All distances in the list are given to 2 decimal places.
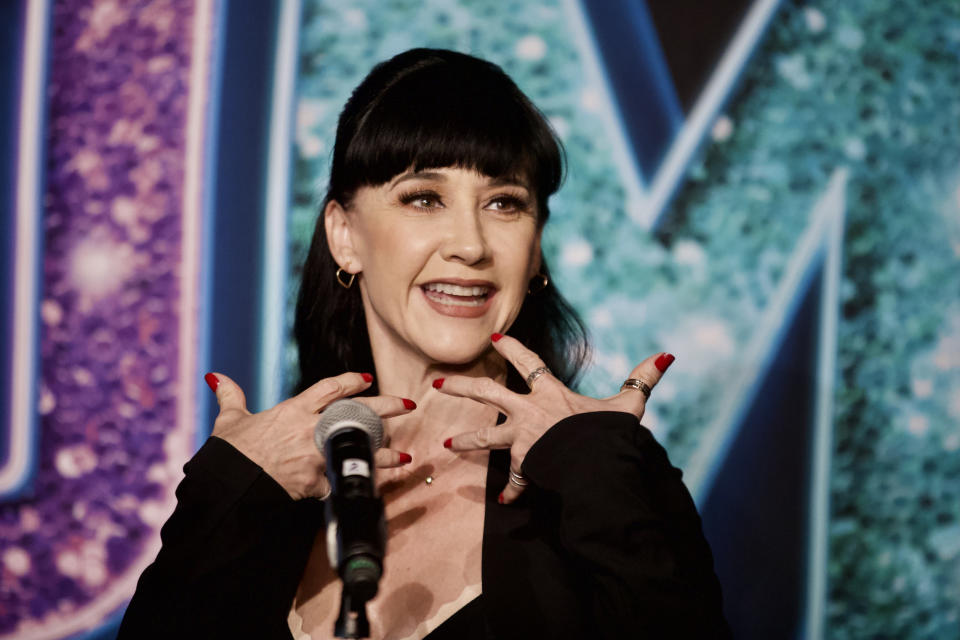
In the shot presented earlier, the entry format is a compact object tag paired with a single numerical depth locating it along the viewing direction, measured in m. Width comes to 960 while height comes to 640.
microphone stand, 5.02
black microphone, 5.01
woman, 5.18
